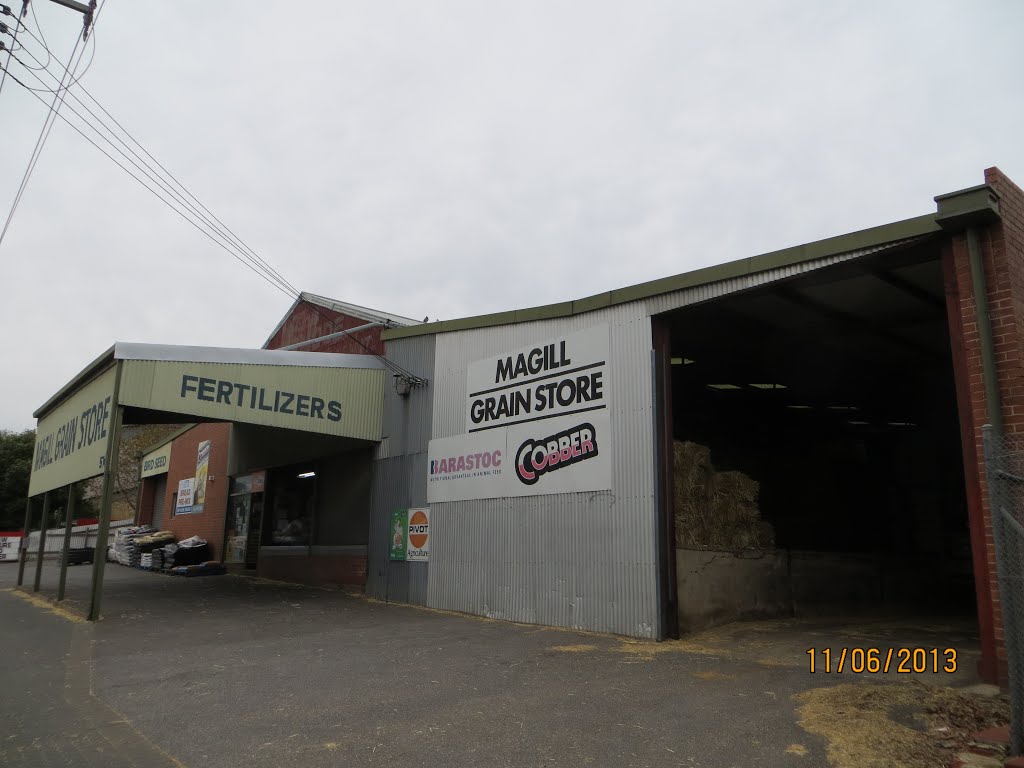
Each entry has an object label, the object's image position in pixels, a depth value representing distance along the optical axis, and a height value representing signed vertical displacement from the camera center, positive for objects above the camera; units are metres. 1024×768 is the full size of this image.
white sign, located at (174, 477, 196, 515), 26.47 +0.93
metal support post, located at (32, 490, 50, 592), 18.59 -0.67
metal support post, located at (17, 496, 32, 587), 20.83 -0.66
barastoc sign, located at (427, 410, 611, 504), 11.00 +1.10
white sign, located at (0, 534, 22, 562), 34.97 -1.15
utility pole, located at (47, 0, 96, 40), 9.24 +6.22
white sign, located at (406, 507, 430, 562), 13.90 -0.14
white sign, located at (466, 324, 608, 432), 11.29 +2.34
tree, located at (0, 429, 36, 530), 44.53 +2.55
